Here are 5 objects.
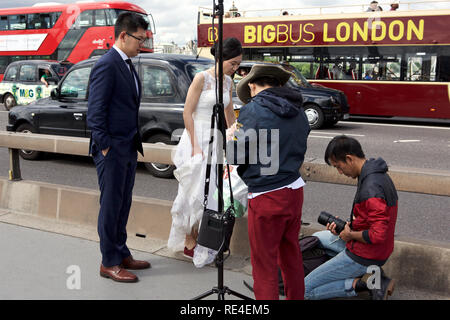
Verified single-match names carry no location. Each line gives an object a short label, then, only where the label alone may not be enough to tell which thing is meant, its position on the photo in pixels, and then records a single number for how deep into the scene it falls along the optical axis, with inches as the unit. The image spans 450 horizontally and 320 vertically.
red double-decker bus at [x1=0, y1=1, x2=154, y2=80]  913.5
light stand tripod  117.3
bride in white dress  159.9
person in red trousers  111.7
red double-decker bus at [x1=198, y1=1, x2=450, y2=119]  606.2
